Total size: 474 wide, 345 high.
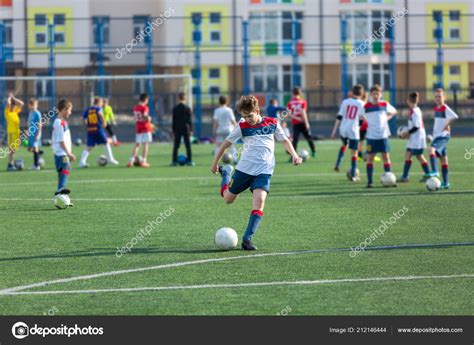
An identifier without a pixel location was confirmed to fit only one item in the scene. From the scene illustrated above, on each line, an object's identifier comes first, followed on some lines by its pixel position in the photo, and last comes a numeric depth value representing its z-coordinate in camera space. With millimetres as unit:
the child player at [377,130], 22250
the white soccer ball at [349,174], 23516
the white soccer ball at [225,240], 12977
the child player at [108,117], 39259
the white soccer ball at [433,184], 20562
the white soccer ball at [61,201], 18312
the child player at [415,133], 22609
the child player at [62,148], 18797
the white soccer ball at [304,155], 30844
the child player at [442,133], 21344
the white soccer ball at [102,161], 31000
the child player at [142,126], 30812
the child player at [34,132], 28844
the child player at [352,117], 24547
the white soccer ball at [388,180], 21688
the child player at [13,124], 30866
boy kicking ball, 13234
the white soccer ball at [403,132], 22450
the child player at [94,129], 30766
